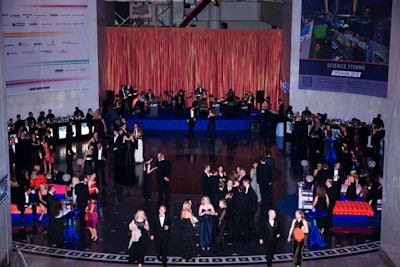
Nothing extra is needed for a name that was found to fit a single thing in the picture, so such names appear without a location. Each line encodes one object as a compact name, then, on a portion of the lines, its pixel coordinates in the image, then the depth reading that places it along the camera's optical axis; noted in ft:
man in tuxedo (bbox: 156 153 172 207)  56.65
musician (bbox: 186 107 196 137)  88.58
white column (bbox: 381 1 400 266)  44.55
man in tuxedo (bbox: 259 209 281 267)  43.55
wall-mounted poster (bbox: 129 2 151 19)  108.17
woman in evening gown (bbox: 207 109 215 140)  86.01
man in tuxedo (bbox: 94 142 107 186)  62.95
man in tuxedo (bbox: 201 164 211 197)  52.80
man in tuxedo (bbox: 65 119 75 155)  72.54
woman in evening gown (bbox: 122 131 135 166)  69.56
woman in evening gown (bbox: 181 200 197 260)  45.16
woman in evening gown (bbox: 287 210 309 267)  43.24
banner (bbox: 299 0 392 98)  78.12
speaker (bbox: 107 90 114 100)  97.78
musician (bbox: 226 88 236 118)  94.84
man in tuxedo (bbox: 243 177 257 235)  49.75
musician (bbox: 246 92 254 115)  96.88
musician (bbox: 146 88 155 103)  96.17
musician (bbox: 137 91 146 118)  94.32
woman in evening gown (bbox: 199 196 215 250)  46.91
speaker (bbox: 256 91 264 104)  99.30
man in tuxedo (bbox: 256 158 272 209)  55.83
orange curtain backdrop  107.24
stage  93.81
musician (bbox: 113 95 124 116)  93.30
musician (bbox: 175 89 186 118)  95.45
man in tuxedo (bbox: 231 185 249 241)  49.14
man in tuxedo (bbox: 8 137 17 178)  67.31
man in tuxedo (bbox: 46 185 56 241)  48.39
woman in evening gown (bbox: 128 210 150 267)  42.91
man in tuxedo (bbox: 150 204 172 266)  43.70
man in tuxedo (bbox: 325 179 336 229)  50.57
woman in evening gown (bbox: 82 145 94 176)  61.82
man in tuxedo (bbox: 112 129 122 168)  69.31
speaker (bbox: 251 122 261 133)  91.50
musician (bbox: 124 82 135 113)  96.73
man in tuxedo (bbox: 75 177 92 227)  50.03
